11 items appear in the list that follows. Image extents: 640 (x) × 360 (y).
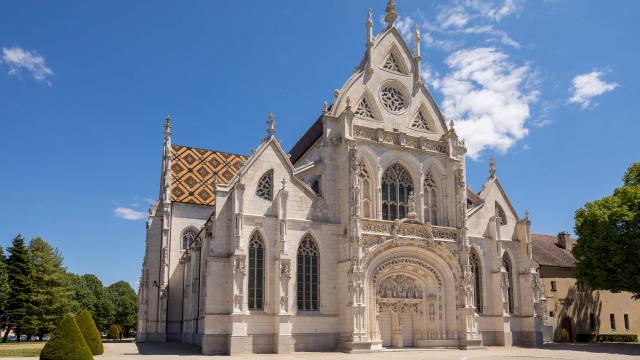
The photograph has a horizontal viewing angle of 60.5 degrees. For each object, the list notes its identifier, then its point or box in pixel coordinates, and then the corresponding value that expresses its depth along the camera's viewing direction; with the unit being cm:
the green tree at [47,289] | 4309
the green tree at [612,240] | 3055
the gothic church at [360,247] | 2608
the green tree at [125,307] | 6638
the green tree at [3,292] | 4044
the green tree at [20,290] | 4206
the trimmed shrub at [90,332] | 2316
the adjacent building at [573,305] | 4066
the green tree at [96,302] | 6284
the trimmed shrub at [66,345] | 1388
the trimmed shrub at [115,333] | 5097
